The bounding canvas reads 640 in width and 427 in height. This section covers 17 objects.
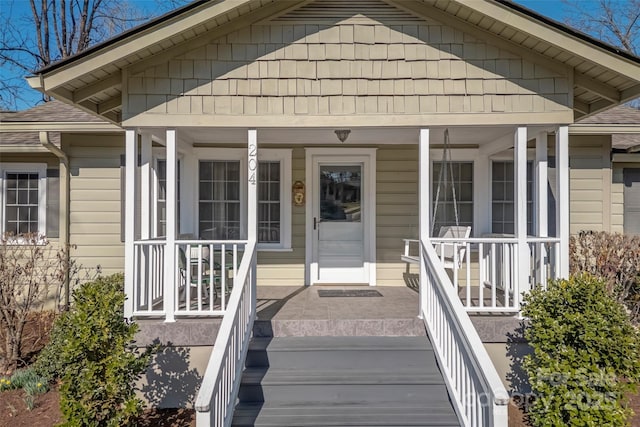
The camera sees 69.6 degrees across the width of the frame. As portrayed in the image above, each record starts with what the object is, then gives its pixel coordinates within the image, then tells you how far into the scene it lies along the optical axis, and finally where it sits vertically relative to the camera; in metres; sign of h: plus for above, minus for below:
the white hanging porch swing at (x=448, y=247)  6.01 -0.43
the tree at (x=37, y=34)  15.66 +6.20
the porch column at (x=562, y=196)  4.63 +0.21
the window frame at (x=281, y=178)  6.91 +0.57
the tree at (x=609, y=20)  17.23 +7.49
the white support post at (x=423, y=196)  4.68 +0.21
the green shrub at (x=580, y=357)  3.45 -1.11
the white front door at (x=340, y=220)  6.93 -0.07
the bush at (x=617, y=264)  6.02 -0.63
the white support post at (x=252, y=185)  4.68 +0.31
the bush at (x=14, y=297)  5.45 -1.00
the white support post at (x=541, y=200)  4.78 +0.17
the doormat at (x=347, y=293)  6.07 -1.05
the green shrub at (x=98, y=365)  3.54 -1.19
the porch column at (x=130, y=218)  4.56 -0.03
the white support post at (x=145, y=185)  5.06 +0.33
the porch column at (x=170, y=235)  4.49 -0.20
